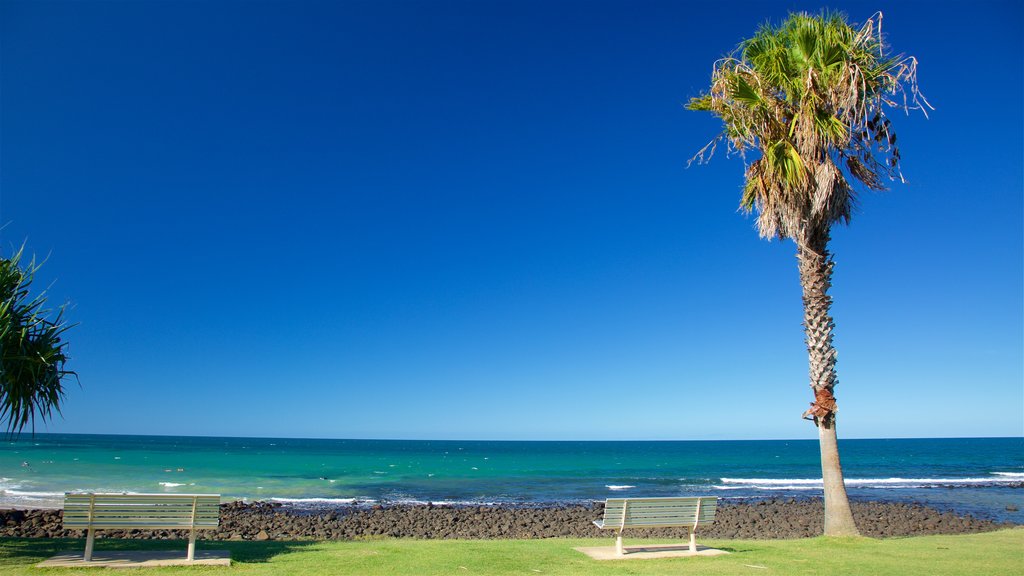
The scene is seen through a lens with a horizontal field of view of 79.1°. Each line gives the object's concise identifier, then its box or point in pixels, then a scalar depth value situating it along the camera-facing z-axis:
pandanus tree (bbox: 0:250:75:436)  9.62
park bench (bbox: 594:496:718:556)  10.27
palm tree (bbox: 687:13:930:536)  11.91
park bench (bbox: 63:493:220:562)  9.08
